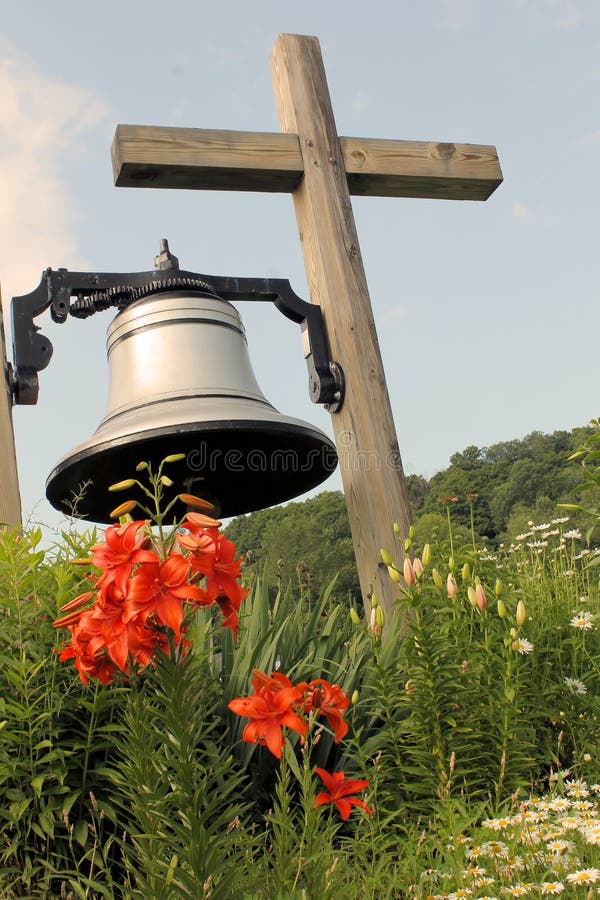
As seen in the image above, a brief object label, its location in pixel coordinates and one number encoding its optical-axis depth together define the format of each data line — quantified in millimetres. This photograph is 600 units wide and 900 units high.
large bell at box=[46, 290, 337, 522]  3062
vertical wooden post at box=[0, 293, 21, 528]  3418
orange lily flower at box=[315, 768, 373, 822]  2021
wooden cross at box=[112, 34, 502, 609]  3830
